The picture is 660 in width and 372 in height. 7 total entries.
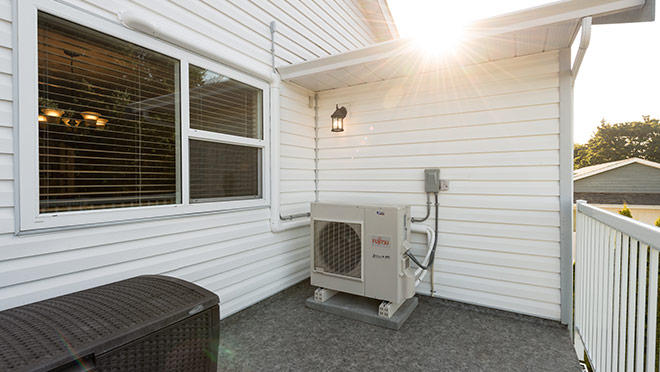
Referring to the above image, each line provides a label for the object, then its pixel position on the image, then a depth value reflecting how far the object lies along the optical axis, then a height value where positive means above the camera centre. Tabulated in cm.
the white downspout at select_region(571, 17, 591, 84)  196 +95
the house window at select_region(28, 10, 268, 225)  168 +38
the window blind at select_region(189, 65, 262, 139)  248 +72
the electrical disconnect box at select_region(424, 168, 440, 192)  304 +4
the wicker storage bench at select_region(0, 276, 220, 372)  97 -52
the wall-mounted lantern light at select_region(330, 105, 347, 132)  353 +77
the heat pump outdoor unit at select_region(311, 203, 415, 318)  264 -63
